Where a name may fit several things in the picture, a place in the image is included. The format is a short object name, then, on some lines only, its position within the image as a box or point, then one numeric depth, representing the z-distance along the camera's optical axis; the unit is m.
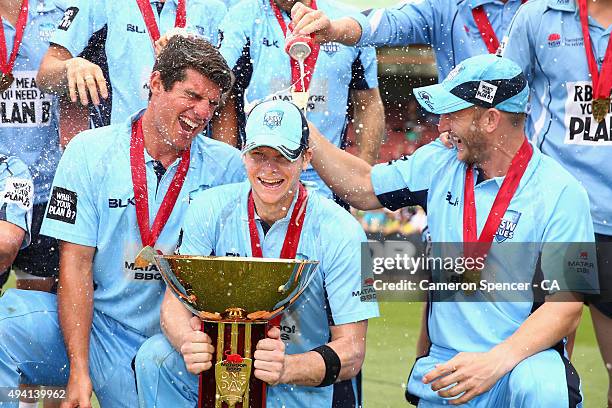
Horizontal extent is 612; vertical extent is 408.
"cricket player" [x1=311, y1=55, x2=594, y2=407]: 6.27
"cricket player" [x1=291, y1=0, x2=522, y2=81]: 7.68
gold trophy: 5.71
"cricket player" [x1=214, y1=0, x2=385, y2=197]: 7.64
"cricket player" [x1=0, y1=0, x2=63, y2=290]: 7.93
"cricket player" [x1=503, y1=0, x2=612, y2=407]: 7.07
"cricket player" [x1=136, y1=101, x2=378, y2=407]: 6.30
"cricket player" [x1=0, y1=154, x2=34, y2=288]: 7.21
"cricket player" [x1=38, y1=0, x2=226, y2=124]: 7.73
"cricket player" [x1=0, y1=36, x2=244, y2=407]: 6.89
